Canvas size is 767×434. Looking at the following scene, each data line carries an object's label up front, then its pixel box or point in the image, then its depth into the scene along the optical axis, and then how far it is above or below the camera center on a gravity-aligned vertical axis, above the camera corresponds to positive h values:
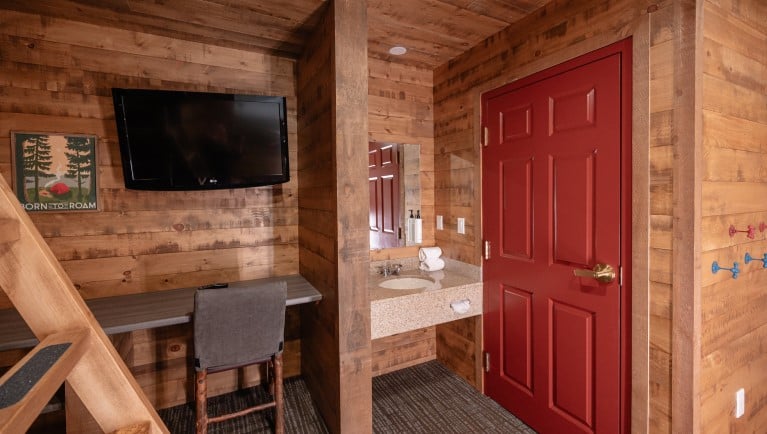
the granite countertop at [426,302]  2.16 -0.64
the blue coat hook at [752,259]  1.71 -0.32
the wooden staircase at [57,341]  0.70 -0.28
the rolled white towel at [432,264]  2.74 -0.50
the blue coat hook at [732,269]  1.52 -0.33
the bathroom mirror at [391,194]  2.80 +0.04
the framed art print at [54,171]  1.94 +0.20
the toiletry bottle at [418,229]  2.85 -0.24
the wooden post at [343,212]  1.80 -0.06
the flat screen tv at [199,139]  1.97 +0.37
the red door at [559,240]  1.71 -0.24
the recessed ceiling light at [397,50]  2.50 +1.03
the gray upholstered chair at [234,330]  1.74 -0.62
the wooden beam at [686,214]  1.42 -0.09
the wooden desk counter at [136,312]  1.58 -0.53
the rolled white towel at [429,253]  2.78 -0.41
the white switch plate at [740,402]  1.70 -0.99
